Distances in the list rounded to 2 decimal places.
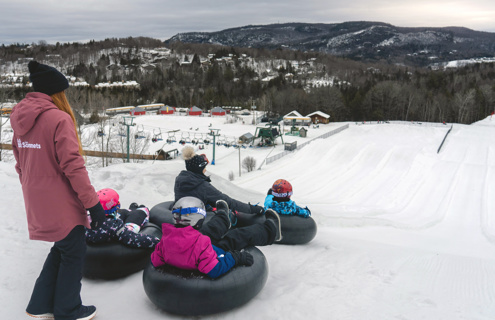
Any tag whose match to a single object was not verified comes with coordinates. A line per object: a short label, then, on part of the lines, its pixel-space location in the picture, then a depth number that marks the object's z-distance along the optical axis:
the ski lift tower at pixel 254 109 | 65.03
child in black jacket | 4.43
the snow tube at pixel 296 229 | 6.49
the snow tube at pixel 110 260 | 4.43
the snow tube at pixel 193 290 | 3.66
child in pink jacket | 3.48
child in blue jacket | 6.54
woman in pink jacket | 2.88
